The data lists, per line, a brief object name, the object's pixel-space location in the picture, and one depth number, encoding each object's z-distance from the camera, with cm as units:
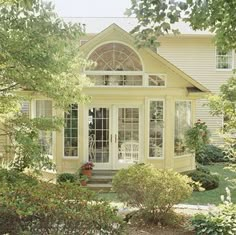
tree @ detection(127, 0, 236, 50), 333
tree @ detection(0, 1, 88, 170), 639
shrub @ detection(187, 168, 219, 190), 1396
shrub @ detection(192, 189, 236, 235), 675
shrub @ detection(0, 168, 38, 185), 710
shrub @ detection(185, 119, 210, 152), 1509
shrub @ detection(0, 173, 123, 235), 522
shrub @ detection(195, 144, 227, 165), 2083
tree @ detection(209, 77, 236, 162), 1048
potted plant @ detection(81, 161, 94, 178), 1419
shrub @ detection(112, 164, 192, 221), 766
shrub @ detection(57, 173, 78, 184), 1346
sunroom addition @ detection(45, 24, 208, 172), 1468
